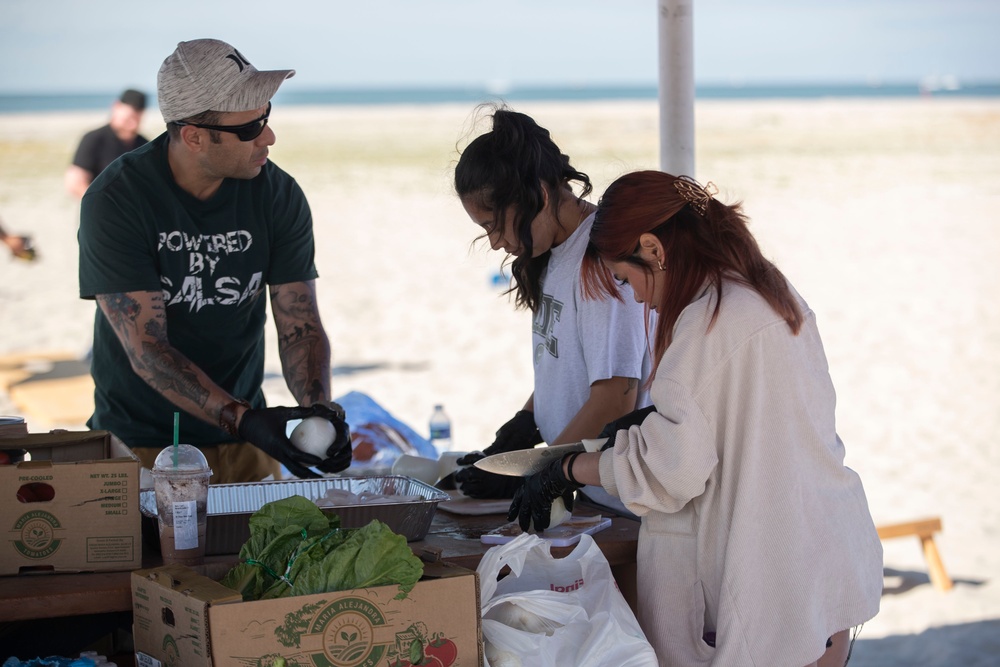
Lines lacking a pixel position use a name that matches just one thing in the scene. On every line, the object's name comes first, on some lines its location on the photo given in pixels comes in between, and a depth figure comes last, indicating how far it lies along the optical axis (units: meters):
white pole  3.40
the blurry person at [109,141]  7.04
